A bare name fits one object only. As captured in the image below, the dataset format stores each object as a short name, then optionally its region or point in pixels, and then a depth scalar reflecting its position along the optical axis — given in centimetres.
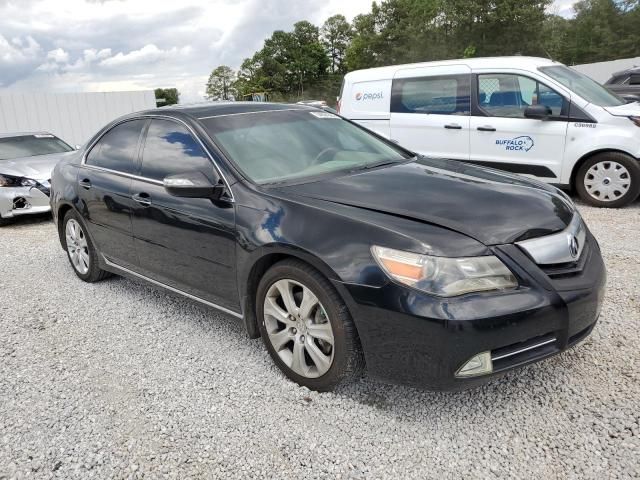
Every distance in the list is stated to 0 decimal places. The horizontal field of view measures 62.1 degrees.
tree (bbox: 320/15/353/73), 9256
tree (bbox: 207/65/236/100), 10406
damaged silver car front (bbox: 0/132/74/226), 772
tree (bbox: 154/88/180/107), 8706
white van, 635
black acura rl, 228
